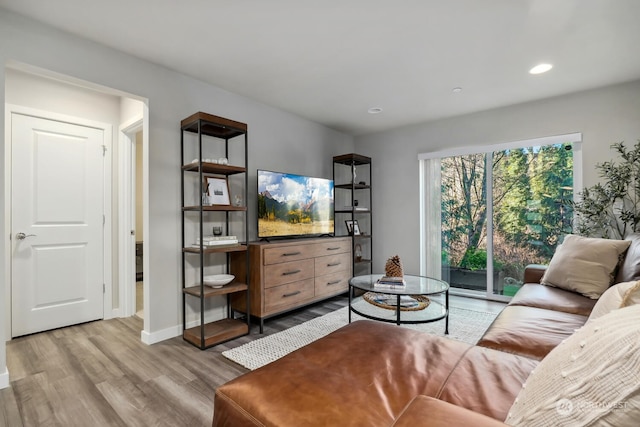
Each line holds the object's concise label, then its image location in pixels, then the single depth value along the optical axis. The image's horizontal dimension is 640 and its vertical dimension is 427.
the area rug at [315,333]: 2.41
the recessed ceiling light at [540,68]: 2.72
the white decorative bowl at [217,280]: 2.74
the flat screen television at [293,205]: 3.33
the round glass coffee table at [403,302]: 2.36
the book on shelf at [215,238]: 2.75
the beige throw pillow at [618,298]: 1.09
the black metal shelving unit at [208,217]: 2.62
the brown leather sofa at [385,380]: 0.92
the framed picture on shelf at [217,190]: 2.85
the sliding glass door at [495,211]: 3.59
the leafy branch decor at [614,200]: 2.92
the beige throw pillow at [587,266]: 2.27
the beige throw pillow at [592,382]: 0.53
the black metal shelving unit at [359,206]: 4.72
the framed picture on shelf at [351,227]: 4.53
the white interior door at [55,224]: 2.81
